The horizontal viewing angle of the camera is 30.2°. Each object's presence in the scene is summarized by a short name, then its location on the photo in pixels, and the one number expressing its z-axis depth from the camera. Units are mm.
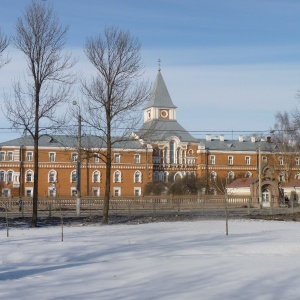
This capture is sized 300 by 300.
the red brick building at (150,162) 84000
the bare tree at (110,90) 30219
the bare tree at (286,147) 80062
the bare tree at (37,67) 27969
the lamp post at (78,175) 34431
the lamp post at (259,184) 56153
